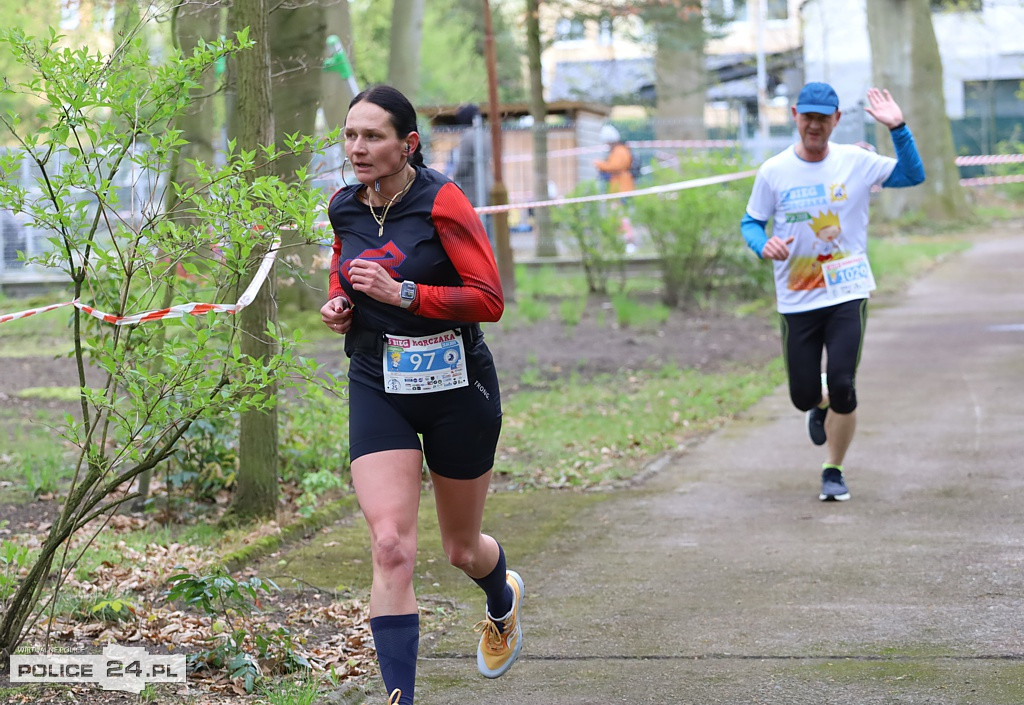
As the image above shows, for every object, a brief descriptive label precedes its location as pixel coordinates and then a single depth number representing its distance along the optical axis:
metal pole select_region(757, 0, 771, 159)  33.80
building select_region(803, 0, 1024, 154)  42.28
